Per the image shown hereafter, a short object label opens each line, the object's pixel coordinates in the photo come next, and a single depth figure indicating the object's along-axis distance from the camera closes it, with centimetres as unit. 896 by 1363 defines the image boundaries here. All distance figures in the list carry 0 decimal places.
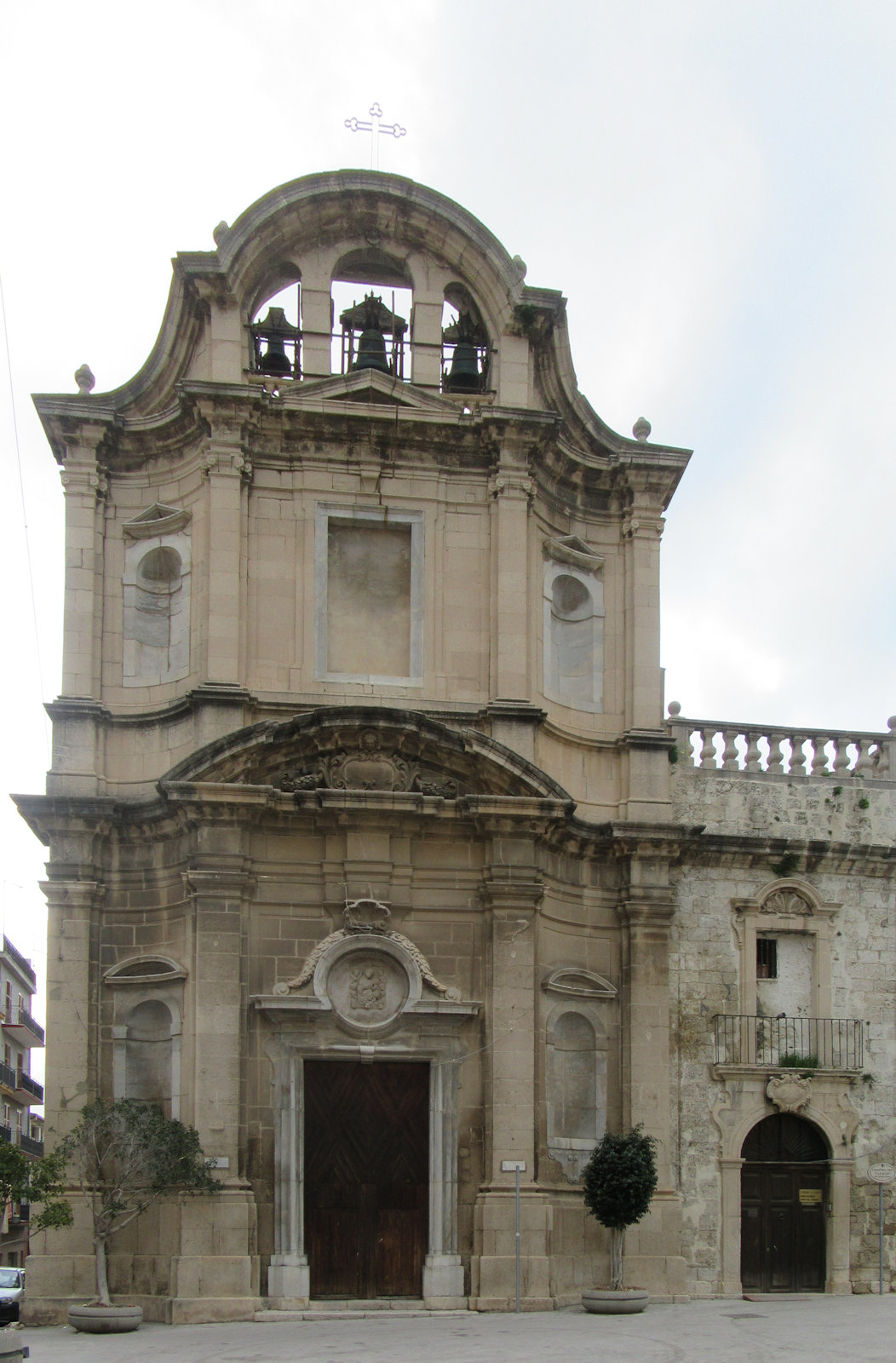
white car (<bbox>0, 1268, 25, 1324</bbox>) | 2592
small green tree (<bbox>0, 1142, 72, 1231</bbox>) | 1947
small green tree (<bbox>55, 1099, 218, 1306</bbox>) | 2067
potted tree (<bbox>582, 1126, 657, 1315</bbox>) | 2153
